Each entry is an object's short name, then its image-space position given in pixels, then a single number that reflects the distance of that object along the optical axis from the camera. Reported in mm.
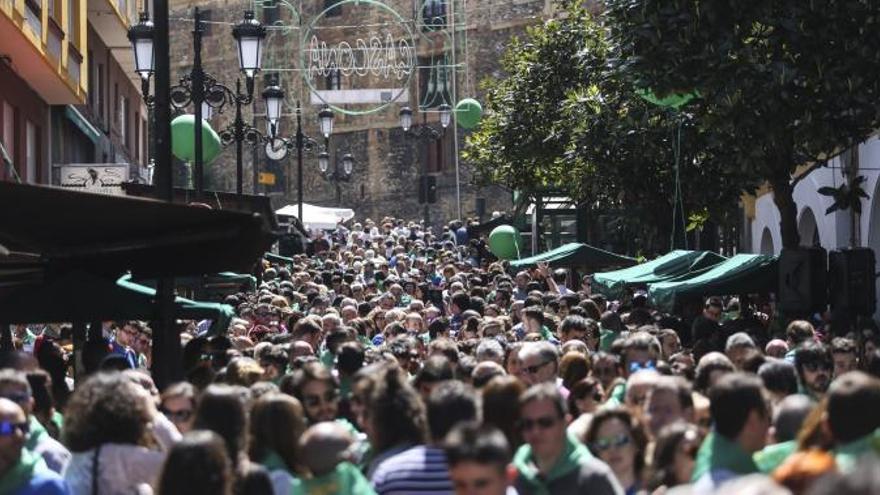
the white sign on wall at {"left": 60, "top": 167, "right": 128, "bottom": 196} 23672
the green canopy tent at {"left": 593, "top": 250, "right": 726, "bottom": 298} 20172
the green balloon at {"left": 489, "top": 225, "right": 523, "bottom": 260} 34188
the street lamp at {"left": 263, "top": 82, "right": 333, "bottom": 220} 27422
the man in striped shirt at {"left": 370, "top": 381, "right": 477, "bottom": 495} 6766
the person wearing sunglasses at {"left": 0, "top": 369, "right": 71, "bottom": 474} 7977
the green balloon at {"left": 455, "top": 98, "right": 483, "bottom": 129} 42062
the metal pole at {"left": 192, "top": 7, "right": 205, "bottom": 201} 19844
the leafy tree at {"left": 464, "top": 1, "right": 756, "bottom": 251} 24234
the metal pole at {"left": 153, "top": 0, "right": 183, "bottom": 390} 14008
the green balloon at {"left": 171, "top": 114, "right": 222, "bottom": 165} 22516
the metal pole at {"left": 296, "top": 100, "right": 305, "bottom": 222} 38906
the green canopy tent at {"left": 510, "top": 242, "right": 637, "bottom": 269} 26656
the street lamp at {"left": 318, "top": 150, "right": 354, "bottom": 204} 51219
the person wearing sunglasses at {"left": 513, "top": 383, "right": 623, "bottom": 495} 6871
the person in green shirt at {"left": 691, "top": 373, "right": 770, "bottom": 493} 6695
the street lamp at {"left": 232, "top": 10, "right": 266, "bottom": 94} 20641
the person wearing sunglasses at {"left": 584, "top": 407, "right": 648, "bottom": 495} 7391
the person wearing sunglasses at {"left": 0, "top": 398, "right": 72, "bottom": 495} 6840
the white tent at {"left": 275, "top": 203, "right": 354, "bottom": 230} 57050
